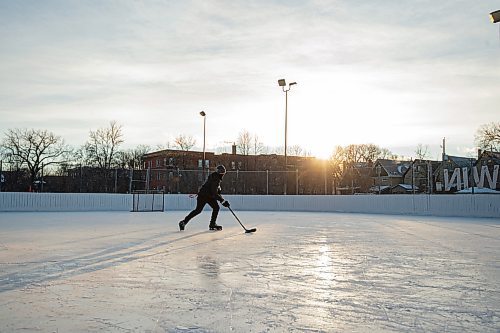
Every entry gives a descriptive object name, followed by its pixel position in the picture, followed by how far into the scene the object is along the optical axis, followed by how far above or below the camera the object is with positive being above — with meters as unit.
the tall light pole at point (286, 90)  21.12 +4.43
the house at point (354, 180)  24.97 +0.37
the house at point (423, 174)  20.08 +0.59
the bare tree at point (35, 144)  39.59 +3.40
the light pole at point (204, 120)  30.37 +4.35
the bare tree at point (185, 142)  55.56 +5.06
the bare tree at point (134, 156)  46.59 +2.88
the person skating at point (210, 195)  9.59 -0.22
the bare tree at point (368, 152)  63.88 +4.81
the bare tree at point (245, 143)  50.69 +4.60
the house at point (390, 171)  45.03 +1.64
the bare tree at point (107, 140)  45.59 +4.39
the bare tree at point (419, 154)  42.60 +3.19
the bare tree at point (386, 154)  66.06 +4.69
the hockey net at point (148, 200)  20.34 -0.74
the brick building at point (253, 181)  22.45 +0.21
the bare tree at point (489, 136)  37.69 +4.34
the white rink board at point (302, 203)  16.73 -0.74
